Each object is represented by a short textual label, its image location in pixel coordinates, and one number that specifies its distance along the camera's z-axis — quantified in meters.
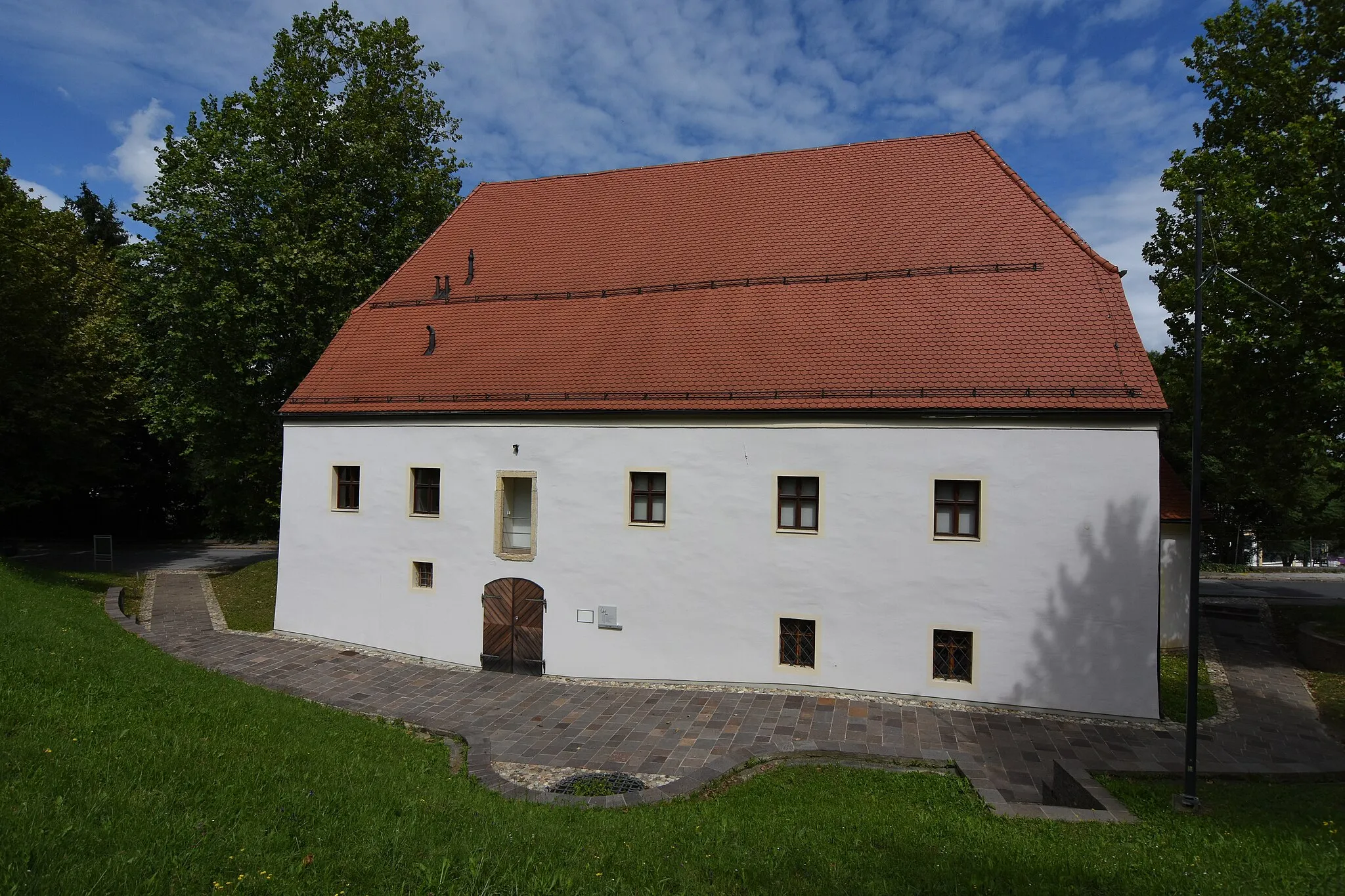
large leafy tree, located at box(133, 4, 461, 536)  18.58
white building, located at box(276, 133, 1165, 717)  11.62
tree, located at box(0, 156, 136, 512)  21.14
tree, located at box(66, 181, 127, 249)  32.38
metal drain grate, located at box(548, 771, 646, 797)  8.64
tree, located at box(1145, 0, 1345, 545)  12.16
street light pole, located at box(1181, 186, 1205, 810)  7.51
